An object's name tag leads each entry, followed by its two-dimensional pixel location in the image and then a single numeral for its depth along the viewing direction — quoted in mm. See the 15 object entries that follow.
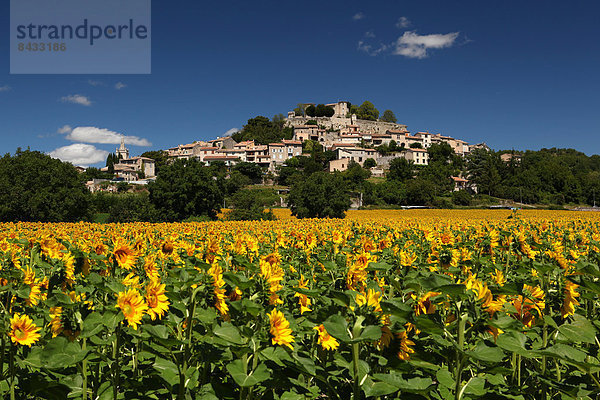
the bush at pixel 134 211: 34531
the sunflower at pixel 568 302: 2439
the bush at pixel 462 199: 78750
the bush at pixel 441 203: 73275
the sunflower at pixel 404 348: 1905
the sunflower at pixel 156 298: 2107
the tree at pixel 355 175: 90531
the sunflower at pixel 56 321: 2186
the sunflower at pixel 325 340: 2029
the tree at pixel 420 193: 78875
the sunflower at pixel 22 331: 2016
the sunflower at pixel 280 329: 1877
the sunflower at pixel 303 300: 2637
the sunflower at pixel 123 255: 2570
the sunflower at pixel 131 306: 1862
